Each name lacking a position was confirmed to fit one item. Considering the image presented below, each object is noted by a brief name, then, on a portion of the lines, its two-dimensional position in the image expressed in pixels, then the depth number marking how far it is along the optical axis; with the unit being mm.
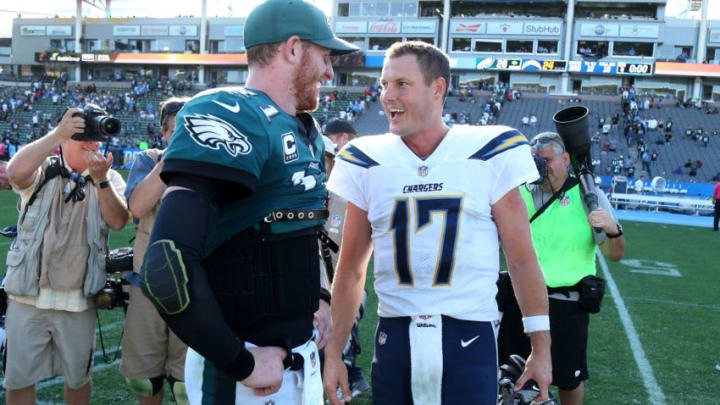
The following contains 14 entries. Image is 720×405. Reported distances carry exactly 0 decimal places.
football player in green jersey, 1460
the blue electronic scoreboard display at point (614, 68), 47094
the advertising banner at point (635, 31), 48781
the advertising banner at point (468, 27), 50938
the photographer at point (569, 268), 3768
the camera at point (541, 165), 3631
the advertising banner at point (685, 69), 46938
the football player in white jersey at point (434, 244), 2209
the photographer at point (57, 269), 3244
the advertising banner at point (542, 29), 49375
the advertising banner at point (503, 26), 50719
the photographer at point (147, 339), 3389
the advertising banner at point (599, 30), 48688
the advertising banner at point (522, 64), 48219
